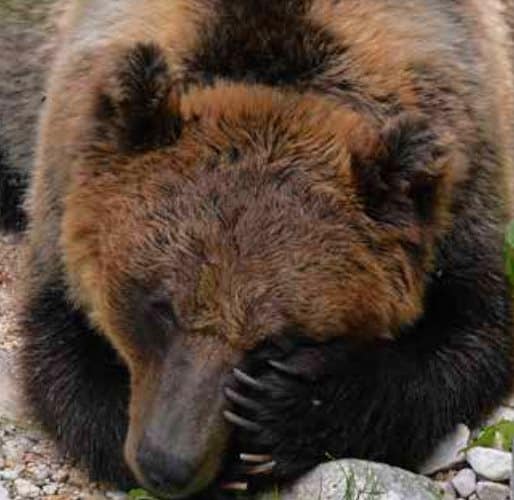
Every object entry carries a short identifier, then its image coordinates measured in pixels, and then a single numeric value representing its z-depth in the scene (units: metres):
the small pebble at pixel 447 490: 9.30
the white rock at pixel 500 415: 10.09
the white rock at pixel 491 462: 9.31
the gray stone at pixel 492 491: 9.20
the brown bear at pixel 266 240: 8.66
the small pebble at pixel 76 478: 9.93
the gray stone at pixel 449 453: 9.67
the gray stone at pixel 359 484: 8.88
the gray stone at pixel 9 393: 10.49
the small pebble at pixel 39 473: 9.80
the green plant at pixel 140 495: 9.28
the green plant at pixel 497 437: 9.59
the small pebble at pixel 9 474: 9.63
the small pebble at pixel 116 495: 9.77
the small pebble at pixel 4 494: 9.40
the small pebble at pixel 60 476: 9.93
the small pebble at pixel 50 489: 9.71
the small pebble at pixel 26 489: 9.53
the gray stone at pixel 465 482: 9.32
